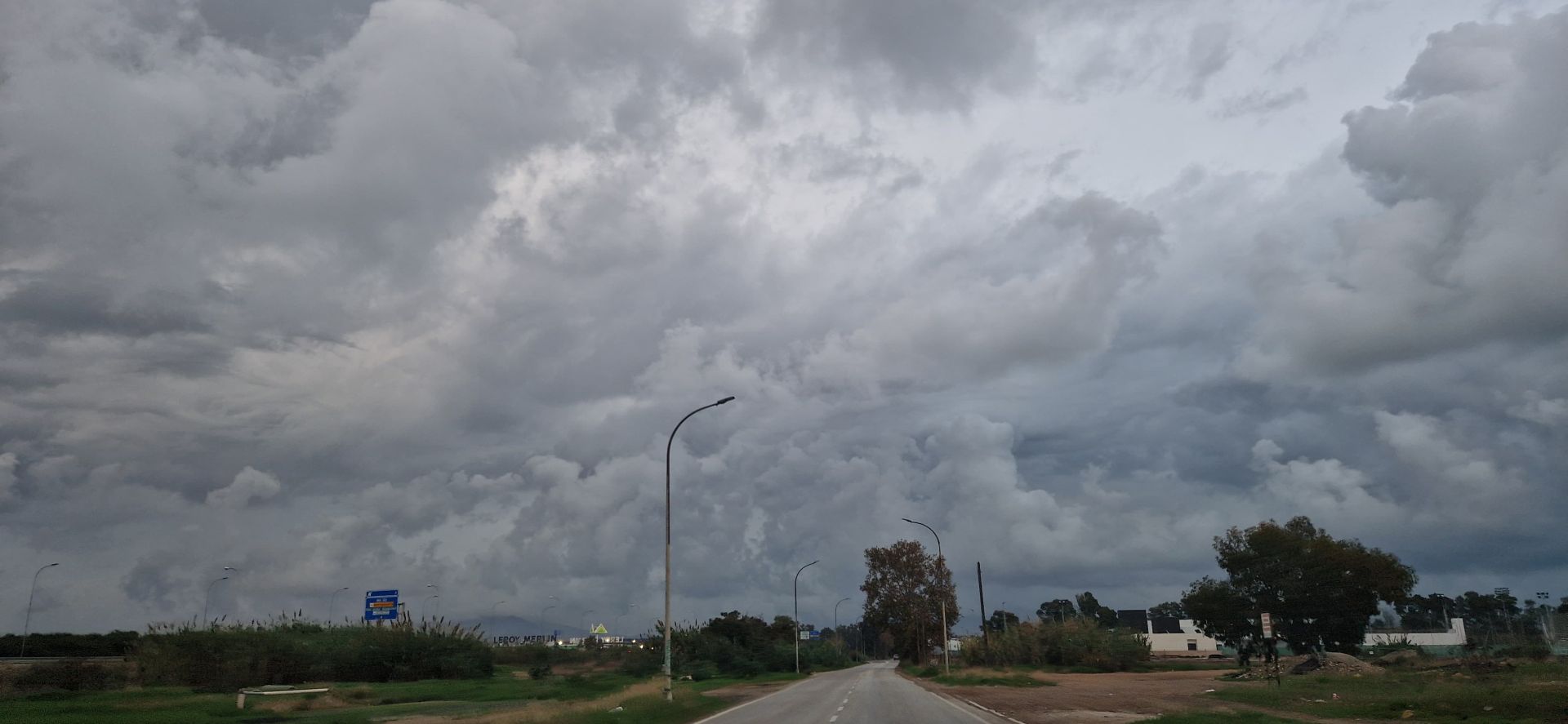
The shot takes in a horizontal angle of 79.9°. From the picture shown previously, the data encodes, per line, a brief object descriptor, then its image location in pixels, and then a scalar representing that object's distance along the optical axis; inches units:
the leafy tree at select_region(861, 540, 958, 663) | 4712.1
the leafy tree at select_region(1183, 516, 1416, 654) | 3543.3
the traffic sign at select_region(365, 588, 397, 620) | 3754.9
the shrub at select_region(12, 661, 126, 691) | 1849.2
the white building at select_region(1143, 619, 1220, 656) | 6481.3
